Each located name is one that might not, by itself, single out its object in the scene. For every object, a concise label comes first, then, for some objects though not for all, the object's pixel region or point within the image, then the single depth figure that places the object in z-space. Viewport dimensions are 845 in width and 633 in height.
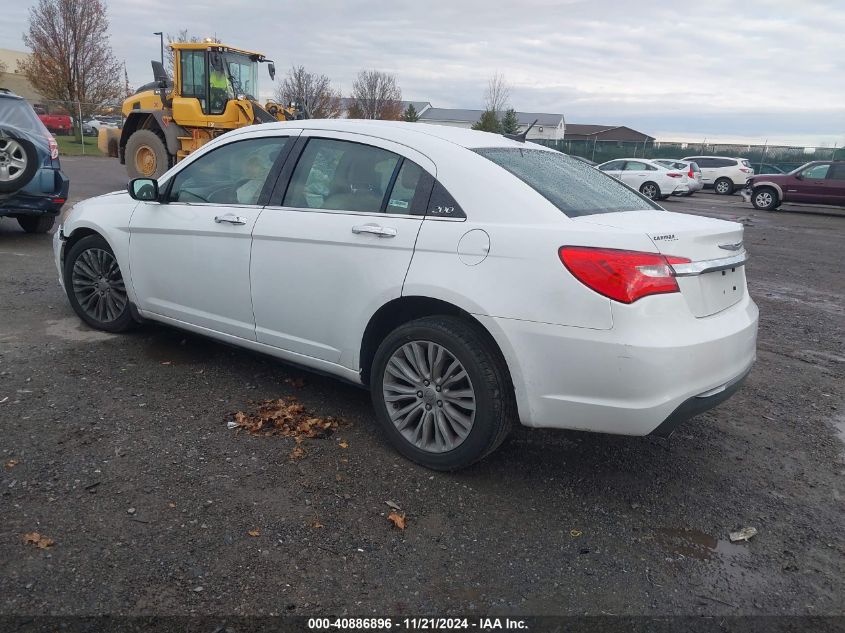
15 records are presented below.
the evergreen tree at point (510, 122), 51.21
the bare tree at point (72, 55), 41.53
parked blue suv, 7.74
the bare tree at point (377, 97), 58.22
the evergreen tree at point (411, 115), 57.07
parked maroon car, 21.31
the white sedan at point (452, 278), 2.94
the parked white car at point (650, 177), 24.33
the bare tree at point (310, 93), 48.78
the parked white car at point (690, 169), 24.95
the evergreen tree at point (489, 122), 54.81
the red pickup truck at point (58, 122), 34.91
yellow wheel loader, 14.95
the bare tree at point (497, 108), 60.44
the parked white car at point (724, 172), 29.55
